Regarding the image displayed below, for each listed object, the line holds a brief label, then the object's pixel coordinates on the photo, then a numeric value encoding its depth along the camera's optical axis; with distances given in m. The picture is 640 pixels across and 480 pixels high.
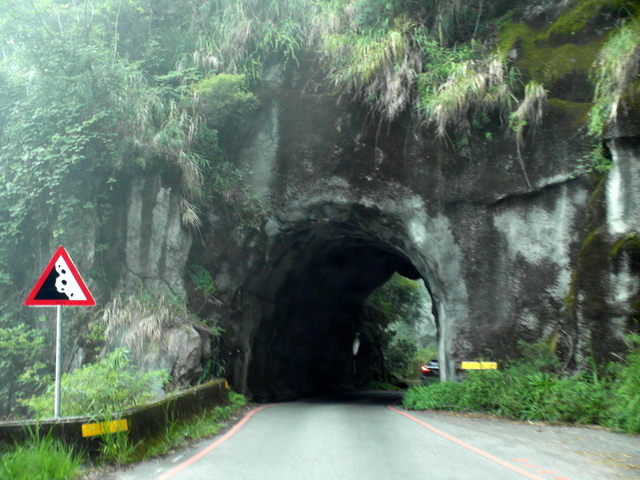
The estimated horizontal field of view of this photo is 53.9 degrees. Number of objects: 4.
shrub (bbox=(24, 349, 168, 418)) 8.38
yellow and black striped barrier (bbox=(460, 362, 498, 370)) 14.71
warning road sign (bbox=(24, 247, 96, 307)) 7.62
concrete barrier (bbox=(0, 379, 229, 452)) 6.85
